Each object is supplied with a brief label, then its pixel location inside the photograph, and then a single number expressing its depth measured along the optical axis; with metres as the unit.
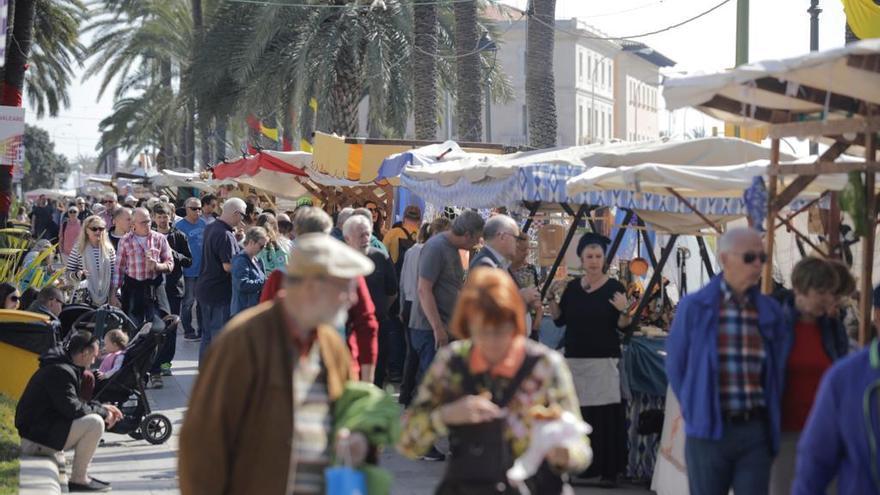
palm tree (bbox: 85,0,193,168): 48.66
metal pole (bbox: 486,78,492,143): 38.43
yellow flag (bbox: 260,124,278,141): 31.78
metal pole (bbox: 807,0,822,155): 23.16
